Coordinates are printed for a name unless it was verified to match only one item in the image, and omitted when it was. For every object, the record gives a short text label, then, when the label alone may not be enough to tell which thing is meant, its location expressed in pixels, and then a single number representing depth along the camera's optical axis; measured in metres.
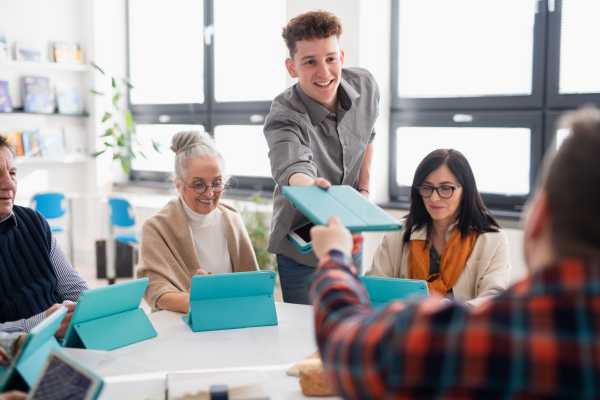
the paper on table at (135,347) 1.57
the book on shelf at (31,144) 5.27
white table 1.35
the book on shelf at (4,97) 5.11
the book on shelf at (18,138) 5.16
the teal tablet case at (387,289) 1.69
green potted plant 5.33
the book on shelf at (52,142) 5.39
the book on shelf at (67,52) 5.50
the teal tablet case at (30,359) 1.19
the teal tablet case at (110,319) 1.55
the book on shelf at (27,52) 5.27
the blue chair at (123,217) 4.71
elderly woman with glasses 2.07
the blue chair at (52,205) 4.69
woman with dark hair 2.16
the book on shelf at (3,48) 5.12
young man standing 2.00
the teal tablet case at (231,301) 1.74
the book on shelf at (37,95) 5.31
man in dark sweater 1.83
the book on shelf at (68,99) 5.53
